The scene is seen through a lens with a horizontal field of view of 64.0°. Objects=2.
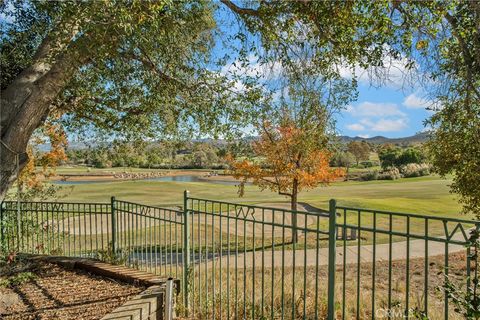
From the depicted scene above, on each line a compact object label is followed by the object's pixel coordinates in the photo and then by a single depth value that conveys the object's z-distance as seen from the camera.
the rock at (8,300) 4.84
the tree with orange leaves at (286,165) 14.31
